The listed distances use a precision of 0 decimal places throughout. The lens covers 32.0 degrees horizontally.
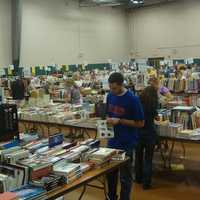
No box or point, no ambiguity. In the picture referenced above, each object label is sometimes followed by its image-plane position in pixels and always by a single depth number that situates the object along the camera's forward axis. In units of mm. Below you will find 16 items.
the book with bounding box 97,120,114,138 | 3871
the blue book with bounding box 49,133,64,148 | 3483
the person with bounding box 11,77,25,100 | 11148
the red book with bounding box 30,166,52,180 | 2724
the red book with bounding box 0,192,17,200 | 2396
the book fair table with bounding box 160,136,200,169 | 4934
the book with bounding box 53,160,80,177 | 2828
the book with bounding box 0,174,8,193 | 2529
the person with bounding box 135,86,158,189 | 4668
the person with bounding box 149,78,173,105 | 7533
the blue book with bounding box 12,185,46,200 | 2487
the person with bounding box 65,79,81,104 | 8906
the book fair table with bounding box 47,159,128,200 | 2635
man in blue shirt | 3748
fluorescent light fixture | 18077
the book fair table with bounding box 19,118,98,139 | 6113
